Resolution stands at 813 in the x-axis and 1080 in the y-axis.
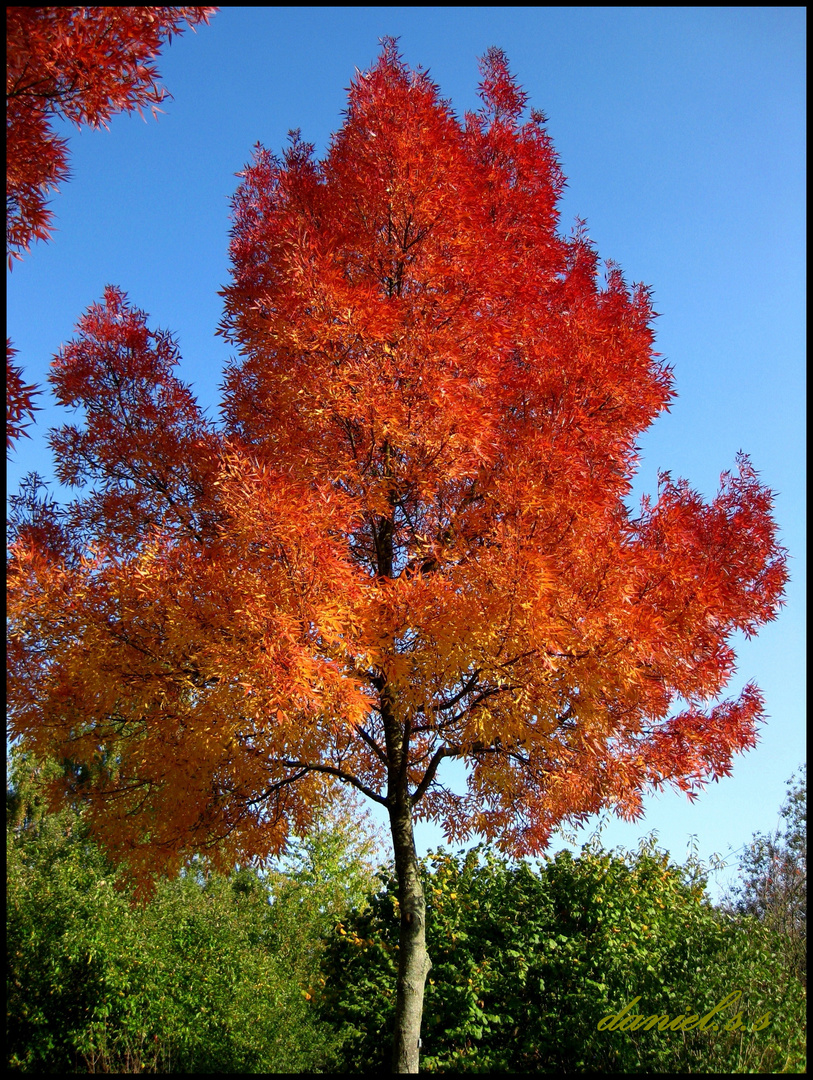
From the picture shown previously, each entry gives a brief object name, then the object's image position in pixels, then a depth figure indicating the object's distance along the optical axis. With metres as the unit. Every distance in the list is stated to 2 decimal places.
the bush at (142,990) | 10.66
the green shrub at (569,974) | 8.04
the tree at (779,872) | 16.56
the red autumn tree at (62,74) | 4.74
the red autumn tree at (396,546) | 5.94
